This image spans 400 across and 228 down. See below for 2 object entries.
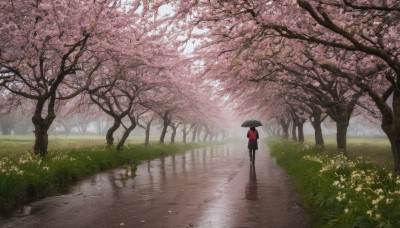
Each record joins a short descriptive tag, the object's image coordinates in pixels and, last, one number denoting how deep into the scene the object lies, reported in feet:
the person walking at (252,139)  60.75
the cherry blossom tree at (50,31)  37.29
